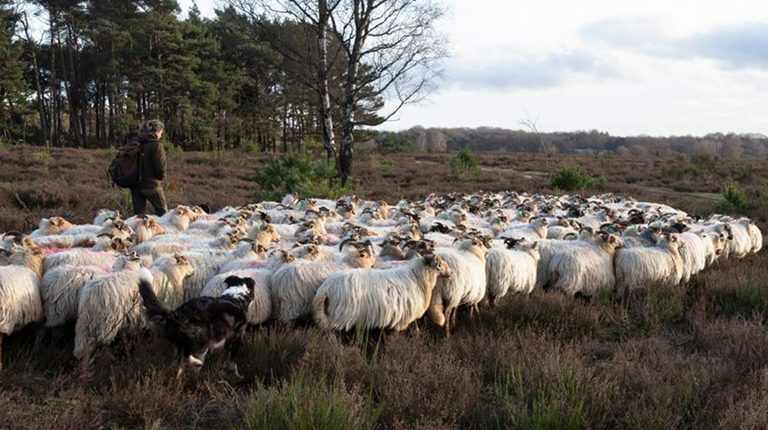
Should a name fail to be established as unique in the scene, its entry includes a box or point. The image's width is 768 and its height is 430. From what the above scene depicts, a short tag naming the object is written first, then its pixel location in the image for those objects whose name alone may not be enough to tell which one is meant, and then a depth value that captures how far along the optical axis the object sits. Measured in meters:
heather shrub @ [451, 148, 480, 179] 28.70
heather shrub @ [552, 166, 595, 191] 25.02
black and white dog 4.50
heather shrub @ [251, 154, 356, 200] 16.17
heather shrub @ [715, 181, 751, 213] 17.88
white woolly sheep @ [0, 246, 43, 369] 4.89
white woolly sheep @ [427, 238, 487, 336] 6.34
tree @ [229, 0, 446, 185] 19.02
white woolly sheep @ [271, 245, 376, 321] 6.00
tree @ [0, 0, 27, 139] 37.47
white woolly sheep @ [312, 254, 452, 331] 5.63
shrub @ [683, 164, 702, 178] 31.81
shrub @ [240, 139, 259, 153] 37.09
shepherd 10.32
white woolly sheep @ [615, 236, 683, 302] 7.79
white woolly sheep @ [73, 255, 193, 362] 5.02
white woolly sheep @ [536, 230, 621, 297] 7.57
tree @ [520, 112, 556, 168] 54.95
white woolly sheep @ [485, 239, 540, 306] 7.18
